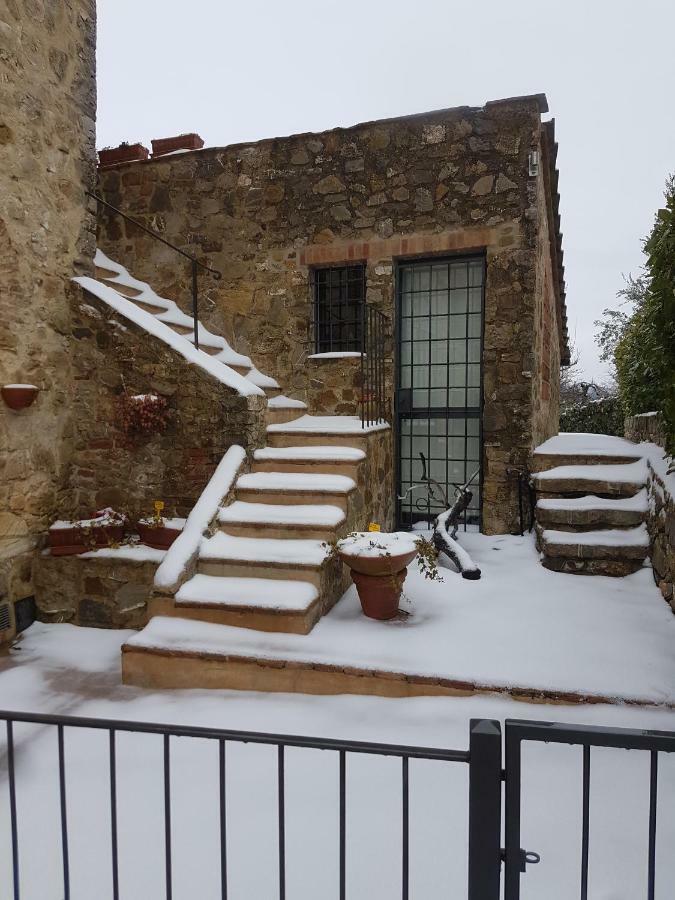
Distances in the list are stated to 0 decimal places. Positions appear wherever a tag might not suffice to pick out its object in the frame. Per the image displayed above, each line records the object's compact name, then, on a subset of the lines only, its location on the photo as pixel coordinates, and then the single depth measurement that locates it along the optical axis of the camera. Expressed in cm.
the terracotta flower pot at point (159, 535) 445
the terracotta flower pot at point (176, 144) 682
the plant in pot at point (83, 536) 457
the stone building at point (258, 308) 453
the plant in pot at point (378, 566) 363
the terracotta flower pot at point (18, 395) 432
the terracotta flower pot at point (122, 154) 687
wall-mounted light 547
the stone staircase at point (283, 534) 358
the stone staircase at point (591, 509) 458
